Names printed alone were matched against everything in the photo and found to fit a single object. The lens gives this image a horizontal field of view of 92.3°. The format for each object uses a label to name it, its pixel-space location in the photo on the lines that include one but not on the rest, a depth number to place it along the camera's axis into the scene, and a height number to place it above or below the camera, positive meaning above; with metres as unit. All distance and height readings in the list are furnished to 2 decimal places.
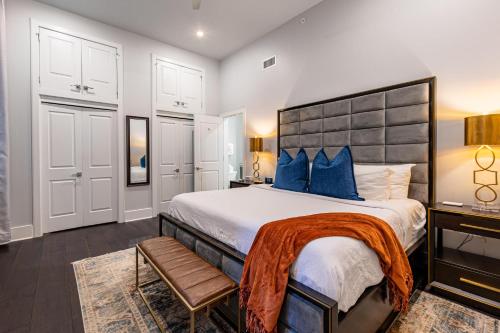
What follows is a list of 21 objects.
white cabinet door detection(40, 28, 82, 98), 3.62 +1.54
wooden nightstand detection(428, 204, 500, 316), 1.91 -0.89
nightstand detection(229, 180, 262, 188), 4.41 -0.38
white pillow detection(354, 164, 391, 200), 2.53 -0.21
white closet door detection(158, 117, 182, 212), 4.89 +0.06
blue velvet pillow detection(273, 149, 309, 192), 3.13 -0.16
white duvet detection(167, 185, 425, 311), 1.28 -0.48
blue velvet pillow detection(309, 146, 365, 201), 2.58 -0.17
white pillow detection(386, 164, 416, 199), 2.54 -0.20
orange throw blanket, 1.34 -0.58
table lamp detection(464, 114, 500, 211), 2.00 +0.13
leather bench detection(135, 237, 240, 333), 1.45 -0.78
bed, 1.28 -0.42
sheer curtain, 3.16 +0.22
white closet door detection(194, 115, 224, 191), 5.08 +0.23
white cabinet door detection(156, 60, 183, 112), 4.78 +1.56
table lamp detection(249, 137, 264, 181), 4.49 +0.34
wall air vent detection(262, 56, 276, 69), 4.41 +1.88
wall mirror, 4.47 +0.23
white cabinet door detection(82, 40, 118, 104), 3.98 +1.55
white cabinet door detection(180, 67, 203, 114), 5.12 +1.60
